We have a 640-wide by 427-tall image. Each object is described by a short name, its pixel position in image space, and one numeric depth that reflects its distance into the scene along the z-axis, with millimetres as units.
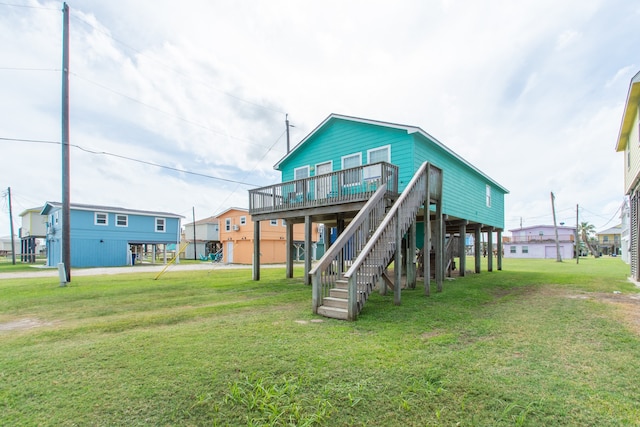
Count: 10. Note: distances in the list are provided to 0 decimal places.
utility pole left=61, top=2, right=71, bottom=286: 12656
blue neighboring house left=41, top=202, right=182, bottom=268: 24734
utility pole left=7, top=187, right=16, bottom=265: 32750
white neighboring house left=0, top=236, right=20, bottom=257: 64875
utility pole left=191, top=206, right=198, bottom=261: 38256
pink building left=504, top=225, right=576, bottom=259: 45656
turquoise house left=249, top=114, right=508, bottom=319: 8297
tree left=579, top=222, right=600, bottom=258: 56359
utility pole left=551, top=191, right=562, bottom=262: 33531
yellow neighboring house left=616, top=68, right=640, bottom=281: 9508
